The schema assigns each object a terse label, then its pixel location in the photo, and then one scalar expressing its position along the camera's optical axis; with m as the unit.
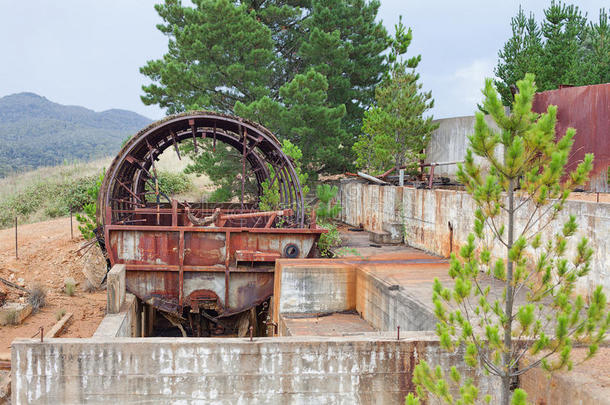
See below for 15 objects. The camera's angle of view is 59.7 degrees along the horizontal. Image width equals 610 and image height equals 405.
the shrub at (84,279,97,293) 15.71
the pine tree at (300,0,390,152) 22.56
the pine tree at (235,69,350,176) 19.88
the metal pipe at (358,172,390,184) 17.12
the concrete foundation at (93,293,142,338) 9.65
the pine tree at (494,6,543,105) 21.83
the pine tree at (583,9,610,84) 21.67
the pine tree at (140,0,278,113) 20.20
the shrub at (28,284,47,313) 12.94
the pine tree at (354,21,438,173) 18.66
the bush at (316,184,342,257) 14.56
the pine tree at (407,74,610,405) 4.63
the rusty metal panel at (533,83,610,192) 13.77
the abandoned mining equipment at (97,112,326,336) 13.19
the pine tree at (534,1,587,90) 21.16
